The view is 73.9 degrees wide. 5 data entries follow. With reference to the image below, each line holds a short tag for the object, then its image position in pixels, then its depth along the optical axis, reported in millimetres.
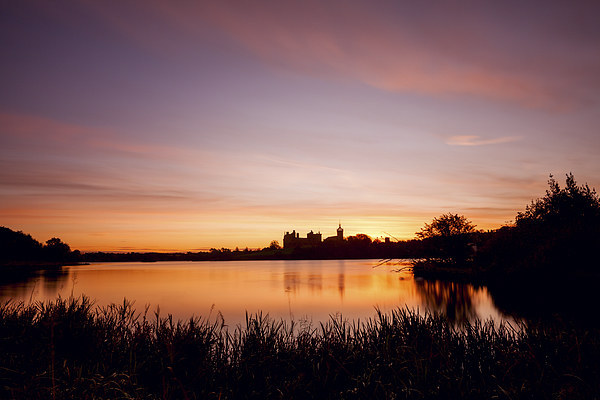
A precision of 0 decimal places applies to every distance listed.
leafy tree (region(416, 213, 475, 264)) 54166
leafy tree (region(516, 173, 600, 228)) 40938
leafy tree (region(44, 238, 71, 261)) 150875
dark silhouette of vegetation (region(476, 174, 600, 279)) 30891
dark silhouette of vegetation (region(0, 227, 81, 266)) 122750
